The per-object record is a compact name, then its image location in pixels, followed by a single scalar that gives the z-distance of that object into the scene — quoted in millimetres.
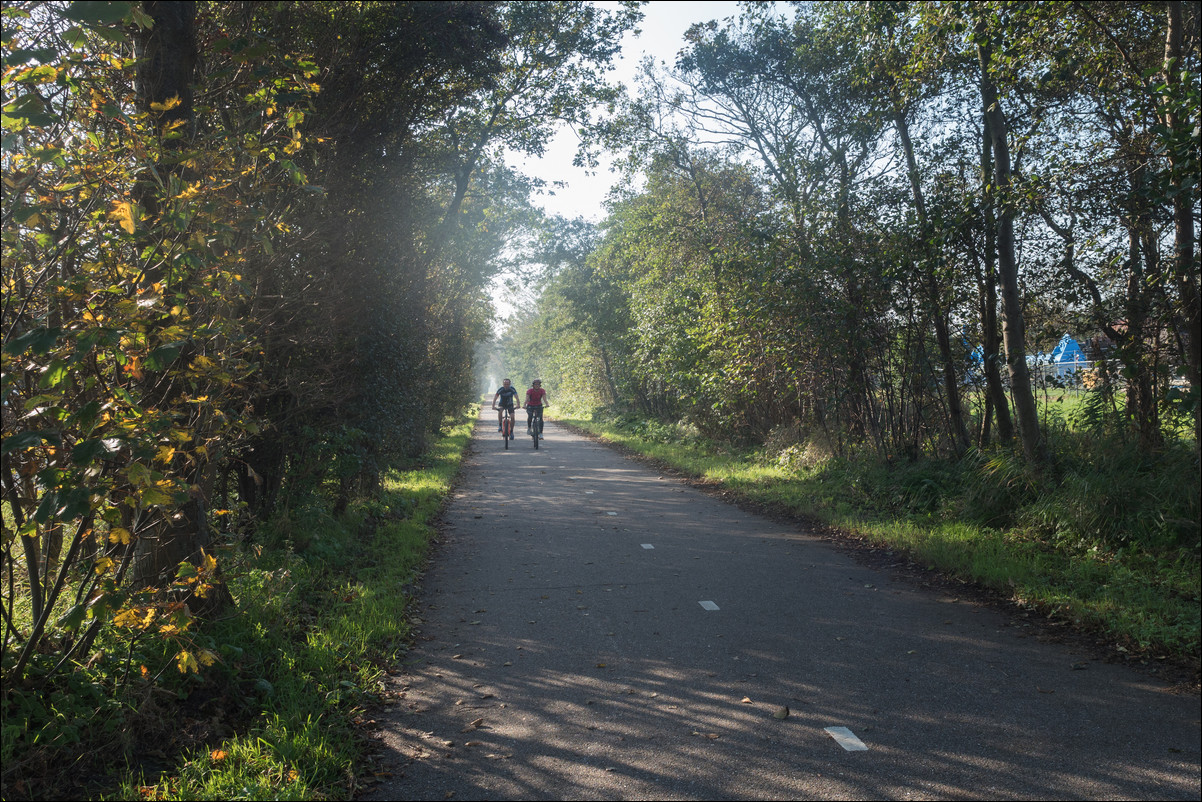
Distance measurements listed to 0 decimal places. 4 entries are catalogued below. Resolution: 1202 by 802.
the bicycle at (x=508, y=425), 24031
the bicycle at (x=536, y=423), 23031
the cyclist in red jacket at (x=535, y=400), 22875
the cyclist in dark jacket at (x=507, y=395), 22705
